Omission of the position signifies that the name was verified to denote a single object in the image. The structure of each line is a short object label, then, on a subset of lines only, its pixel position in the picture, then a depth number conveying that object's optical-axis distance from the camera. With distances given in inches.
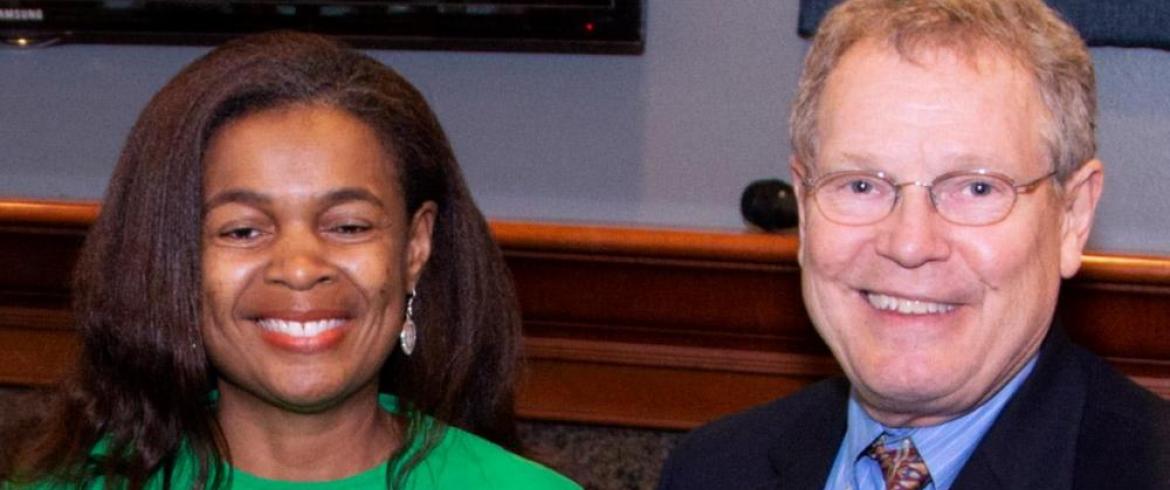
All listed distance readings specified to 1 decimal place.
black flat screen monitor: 119.3
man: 76.4
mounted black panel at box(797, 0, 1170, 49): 109.6
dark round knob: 113.9
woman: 86.9
